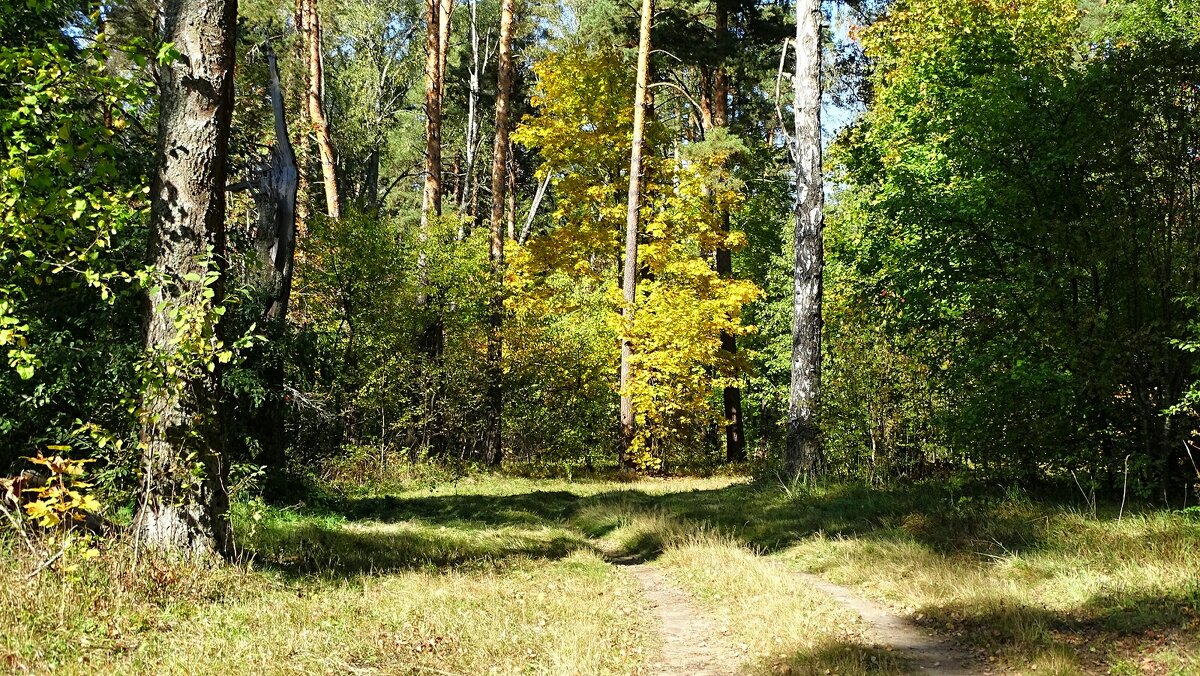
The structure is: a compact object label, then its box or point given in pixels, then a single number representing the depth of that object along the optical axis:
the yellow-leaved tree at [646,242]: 19.25
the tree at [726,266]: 20.92
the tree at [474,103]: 27.18
